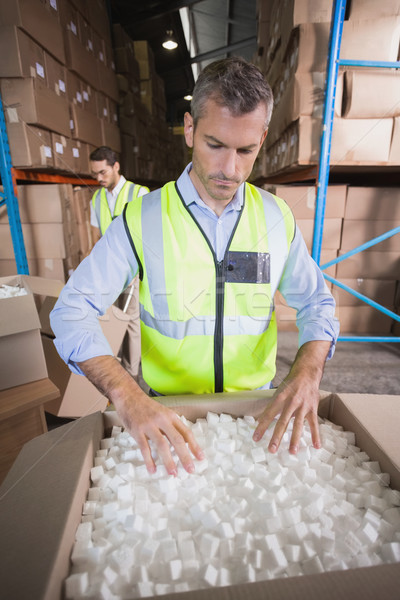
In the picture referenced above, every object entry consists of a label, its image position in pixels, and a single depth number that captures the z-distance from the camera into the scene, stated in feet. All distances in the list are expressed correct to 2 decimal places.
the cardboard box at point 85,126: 10.45
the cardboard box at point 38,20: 7.20
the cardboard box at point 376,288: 10.93
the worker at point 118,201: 9.49
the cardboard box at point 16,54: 7.30
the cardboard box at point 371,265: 10.74
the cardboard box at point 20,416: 4.93
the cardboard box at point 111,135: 13.19
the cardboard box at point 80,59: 9.83
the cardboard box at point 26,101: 7.82
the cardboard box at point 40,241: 9.89
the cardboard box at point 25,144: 8.04
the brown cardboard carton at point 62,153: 9.16
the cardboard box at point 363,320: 11.50
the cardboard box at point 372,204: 9.75
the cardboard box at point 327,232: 9.57
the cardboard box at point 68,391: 6.72
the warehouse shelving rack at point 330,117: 6.67
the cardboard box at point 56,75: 8.70
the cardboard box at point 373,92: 7.13
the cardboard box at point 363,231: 10.10
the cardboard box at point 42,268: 10.18
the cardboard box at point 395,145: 7.39
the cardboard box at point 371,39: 7.04
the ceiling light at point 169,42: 22.03
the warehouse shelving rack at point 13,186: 8.07
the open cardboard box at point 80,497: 1.31
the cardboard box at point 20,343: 4.85
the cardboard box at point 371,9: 6.86
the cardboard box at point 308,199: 9.11
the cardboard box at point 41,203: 9.68
